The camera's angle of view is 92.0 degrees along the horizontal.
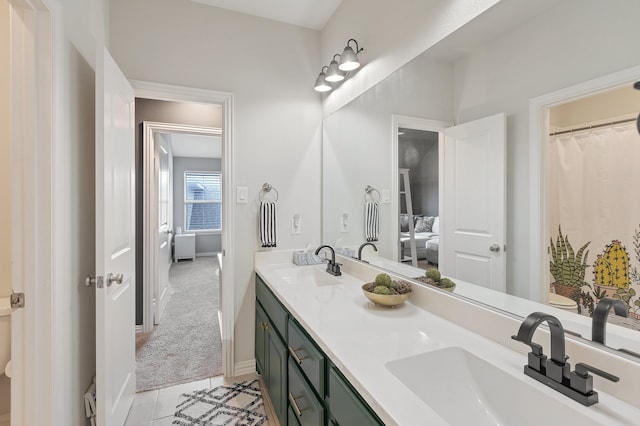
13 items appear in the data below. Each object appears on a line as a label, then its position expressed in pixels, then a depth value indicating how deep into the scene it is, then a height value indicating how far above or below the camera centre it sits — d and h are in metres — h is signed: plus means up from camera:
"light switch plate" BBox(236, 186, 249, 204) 2.30 +0.13
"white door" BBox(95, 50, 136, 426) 1.42 -0.16
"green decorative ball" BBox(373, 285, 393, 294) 1.38 -0.35
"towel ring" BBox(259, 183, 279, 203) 2.38 +0.18
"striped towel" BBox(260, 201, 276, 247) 2.33 -0.09
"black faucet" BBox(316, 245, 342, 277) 2.05 -0.38
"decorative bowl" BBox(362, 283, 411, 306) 1.37 -0.39
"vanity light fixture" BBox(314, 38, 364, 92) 1.91 +0.96
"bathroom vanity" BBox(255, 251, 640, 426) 0.74 -0.45
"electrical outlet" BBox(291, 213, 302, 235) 2.48 -0.09
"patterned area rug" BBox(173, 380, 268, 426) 1.86 -1.25
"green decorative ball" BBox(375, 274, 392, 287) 1.44 -0.32
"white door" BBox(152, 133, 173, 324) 3.30 -0.45
